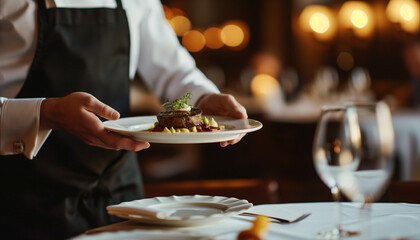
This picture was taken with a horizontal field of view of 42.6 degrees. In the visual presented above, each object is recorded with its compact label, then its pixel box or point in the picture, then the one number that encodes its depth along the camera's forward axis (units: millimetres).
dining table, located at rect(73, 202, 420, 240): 1050
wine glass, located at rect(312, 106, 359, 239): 1007
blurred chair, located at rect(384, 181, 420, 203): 1836
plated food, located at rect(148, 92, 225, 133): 1640
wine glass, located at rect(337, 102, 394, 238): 971
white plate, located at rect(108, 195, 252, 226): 1138
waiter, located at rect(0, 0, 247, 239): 1772
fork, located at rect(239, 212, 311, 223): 1214
